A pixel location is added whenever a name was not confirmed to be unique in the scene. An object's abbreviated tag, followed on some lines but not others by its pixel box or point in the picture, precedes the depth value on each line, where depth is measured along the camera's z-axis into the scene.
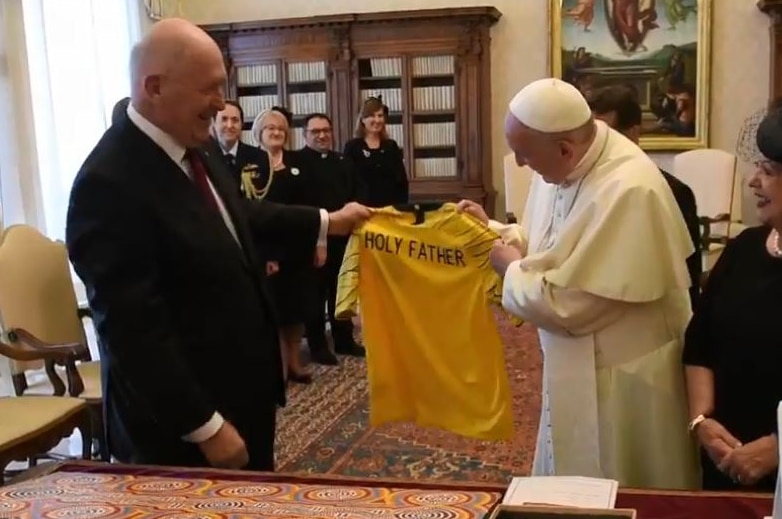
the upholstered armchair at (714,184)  7.25
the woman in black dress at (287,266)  5.41
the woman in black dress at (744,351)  2.01
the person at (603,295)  2.36
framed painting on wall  7.86
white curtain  6.41
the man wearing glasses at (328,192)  5.72
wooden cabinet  8.17
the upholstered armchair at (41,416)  3.29
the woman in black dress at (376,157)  6.57
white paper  1.54
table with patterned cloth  1.56
